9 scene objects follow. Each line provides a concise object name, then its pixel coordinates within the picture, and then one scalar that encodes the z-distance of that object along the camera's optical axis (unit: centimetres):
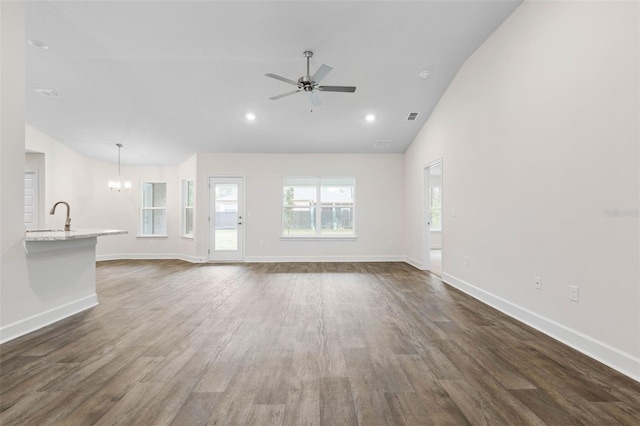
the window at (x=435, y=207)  954
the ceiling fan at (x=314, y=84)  345
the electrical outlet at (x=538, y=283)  289
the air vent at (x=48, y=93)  466
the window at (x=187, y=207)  746
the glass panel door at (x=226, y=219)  698
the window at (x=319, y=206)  712
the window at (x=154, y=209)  766
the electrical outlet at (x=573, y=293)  250
